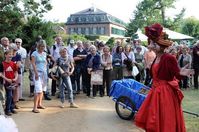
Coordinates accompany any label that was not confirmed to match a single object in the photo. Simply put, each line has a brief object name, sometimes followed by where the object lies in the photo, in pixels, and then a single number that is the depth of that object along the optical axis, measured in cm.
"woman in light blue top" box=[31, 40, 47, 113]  655
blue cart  583
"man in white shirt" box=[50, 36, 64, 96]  839
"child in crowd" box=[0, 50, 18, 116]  617
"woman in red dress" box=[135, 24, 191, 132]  385
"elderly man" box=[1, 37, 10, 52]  735
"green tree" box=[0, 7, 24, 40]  1441
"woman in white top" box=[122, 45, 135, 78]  893
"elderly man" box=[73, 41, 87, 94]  862
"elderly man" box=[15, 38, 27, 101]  752
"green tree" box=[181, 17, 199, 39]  5037
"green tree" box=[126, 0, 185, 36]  4202
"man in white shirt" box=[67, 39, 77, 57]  900
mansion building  7364
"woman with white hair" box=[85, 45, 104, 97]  832
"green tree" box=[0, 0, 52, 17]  1608
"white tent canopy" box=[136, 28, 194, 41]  1768
